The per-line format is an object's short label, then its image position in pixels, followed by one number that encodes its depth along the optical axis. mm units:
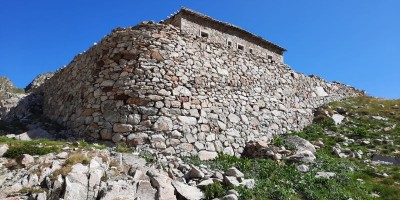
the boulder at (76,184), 8844
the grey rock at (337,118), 21462
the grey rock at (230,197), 9666
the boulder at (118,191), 9008
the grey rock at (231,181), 10664
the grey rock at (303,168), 13508
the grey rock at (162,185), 9531
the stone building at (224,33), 28031
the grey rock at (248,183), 10826
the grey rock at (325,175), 12917
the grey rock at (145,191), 9383
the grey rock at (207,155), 14453
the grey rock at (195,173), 11047
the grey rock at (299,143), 16516
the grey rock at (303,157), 14500
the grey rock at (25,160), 10223
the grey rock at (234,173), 11422
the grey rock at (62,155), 10688
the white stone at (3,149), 10703
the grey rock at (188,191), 9914
